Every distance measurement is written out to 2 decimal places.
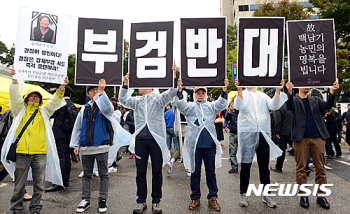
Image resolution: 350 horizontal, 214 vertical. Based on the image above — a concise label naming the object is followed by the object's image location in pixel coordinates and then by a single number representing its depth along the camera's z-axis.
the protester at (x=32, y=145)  3.82
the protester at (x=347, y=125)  9.77
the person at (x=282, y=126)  6.69
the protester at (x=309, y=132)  4.27
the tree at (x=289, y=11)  19.49
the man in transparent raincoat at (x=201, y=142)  4.15
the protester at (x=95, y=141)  4.07
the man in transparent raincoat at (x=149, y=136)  4.06
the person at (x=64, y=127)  5.37
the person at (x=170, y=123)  8.33
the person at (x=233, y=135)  6.65
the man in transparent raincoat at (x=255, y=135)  4.24
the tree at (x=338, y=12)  14.97
